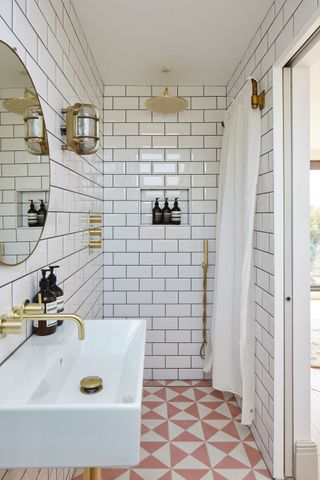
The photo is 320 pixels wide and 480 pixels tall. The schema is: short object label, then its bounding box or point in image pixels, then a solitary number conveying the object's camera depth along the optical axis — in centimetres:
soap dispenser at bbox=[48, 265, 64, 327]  136
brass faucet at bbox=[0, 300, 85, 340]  101
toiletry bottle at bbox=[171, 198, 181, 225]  289
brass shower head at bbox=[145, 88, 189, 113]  235
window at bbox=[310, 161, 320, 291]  450
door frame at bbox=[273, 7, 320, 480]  177
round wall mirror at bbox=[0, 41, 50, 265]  106
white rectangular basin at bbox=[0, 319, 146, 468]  78
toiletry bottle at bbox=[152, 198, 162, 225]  290
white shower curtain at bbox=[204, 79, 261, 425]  203
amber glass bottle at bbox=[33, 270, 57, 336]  128
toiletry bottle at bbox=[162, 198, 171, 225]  290
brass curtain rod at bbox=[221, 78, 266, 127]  193
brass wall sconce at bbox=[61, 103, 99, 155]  160
